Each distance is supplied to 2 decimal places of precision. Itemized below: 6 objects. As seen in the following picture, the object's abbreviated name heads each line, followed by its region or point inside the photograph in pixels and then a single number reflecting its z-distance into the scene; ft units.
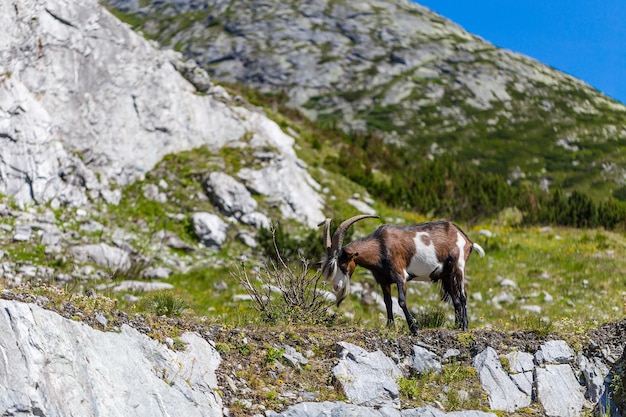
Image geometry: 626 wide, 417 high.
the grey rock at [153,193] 65.85
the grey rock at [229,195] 66.39
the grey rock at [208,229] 61.82
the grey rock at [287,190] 69.41
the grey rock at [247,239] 62.28
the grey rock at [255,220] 65.42
